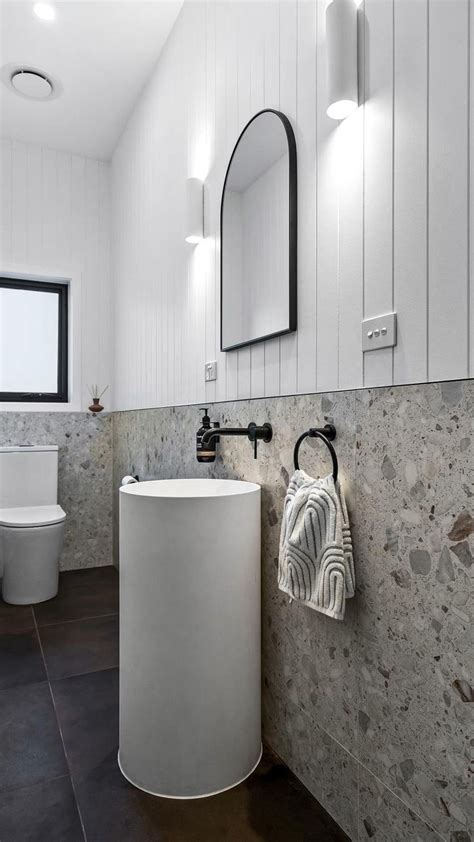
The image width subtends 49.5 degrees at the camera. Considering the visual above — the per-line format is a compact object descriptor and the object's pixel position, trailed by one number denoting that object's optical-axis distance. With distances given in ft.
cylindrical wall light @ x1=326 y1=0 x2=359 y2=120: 3.83
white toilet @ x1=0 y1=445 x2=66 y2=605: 9.03
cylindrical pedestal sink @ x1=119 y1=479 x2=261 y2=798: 4.40
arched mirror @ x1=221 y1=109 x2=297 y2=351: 4.82
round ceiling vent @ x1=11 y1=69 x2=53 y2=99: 8.84
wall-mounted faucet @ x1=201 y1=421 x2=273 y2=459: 5.14
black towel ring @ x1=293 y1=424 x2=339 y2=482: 4.09
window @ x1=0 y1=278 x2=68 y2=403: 11.23
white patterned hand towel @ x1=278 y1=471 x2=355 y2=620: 3.80
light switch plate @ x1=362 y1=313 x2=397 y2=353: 3.54
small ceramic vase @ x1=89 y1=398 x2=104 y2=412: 11.28
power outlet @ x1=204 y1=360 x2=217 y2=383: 6.47
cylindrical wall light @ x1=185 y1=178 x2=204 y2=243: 6.76
